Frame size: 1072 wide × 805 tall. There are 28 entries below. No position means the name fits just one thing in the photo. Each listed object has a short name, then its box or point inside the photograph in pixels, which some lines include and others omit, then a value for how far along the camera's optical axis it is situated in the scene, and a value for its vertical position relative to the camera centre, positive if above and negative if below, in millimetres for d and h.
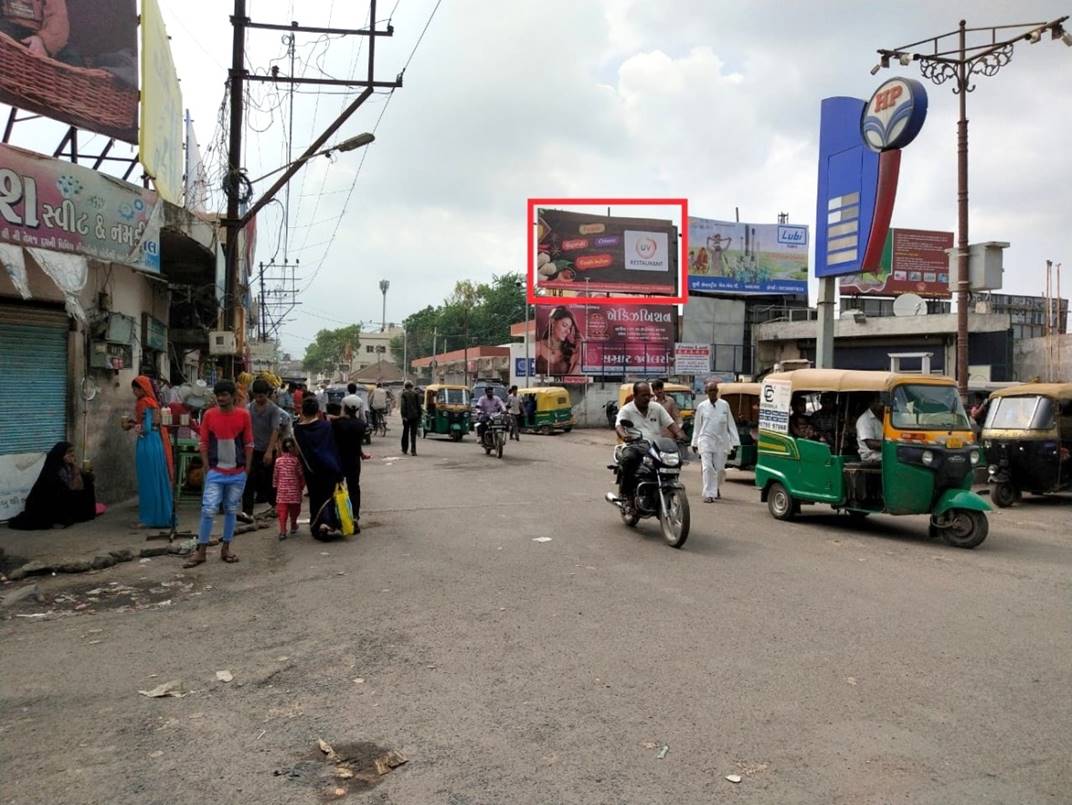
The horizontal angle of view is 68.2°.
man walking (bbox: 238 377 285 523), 9461 -612
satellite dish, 31594 +3220
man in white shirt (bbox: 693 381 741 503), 12383 -828
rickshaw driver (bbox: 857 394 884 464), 9273 -570
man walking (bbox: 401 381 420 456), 19488 -676
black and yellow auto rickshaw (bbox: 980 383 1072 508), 12141 -887
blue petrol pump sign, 14906 +4514
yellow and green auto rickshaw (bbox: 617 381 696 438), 22753 -448
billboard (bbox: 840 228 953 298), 41969 +6435
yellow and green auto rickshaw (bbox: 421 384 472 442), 26000 -884
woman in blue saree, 9055 -919
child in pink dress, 8883 -1120
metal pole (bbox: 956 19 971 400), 14953 +3213
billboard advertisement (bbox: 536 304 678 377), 39031 +2233
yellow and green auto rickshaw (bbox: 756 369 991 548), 8766 -743
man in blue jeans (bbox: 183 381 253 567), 7594 -751
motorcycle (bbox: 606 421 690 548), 8258 -1151
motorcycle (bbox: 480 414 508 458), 19422 -1206
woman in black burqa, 8844 -1314
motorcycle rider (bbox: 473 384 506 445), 19812 -597
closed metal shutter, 9078 +35
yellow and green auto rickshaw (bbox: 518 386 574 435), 33188 -1004
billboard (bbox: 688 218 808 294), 42031 +6873
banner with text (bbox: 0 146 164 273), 8328 +2005
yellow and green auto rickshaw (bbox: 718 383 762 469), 16484 -661
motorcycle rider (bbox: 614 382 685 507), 9055 -487
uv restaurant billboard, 42750 +7182
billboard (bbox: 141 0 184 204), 12016 +4559
